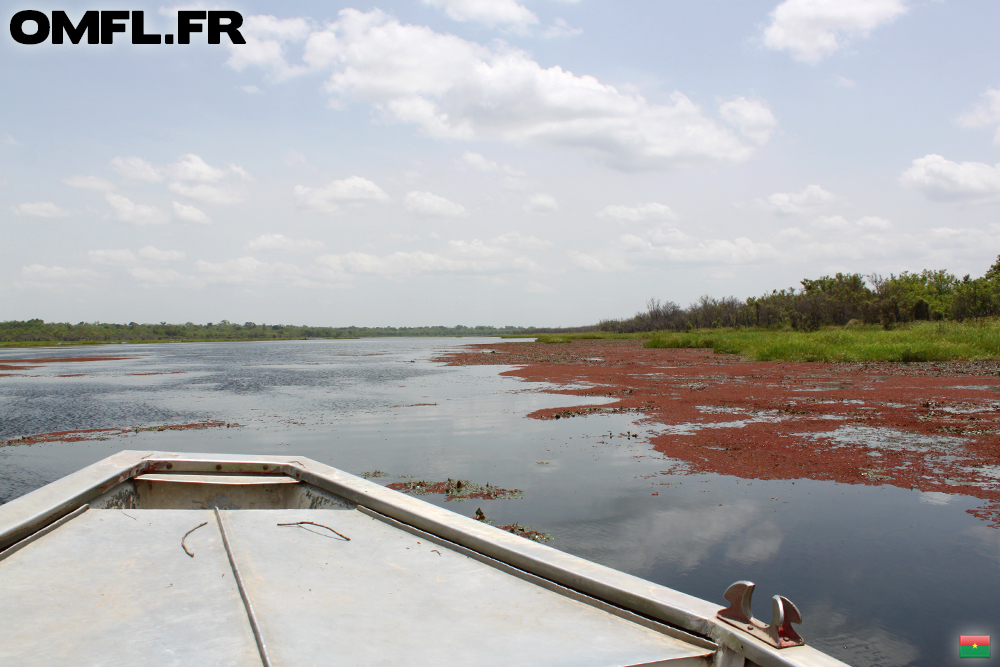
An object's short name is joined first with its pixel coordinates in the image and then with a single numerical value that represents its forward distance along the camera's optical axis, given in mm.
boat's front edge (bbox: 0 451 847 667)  2066
